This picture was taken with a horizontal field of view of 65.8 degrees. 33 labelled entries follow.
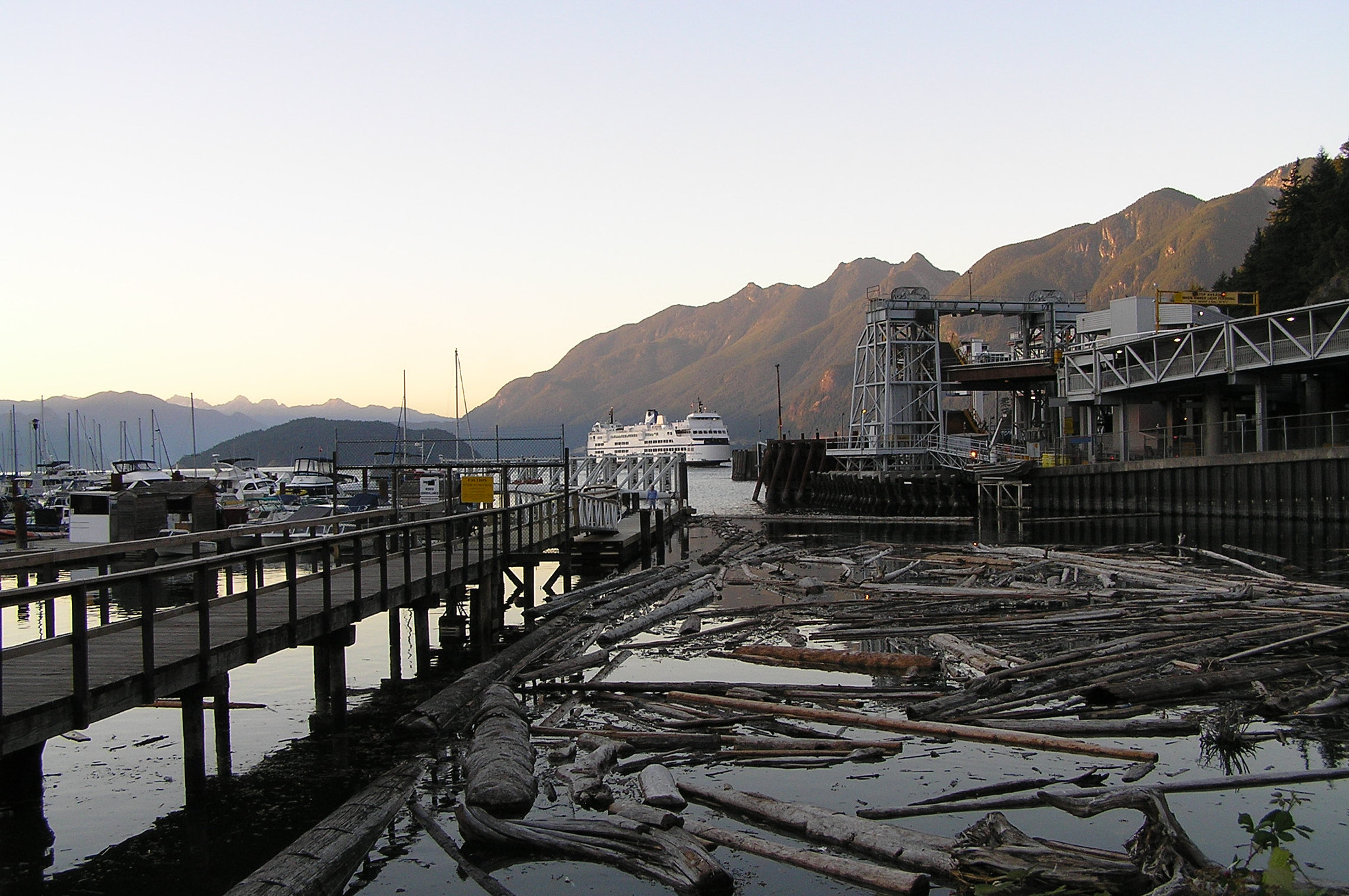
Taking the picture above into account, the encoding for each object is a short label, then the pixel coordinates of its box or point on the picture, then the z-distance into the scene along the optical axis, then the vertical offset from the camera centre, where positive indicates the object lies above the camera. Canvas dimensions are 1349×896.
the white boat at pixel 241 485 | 61.84 -2.10
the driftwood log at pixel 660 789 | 9.71 -3.29
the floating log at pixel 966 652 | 14.64 -3.25
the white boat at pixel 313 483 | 65.19 -2.24
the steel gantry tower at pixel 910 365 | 70.12 +4.91
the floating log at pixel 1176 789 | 9.44 -3.40
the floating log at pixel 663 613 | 18.41 -3.38
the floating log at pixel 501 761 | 10.00 -3.27
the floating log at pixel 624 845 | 8.32 -3.40
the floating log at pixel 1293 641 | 14.57 -3.08
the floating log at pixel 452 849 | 8.69 -3.63
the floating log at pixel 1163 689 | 13.05 -3.28
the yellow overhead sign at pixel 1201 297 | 67.25 +8.70
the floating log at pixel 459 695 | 12.80 -3.30
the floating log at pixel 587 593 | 21.61 -3.30
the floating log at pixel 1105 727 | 11.67 -3.35
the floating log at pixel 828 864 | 7.77 -3.42
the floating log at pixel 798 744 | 11.23 -3.31
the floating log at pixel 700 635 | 17.91 -3.46
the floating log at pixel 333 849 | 8.12 -3.40
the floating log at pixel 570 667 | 15.60 -3.40
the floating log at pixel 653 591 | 20.41 -3.31
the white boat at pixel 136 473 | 57.97 -1.11
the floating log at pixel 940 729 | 10.87 -3.32
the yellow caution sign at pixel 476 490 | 24.20 -1.01
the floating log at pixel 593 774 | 10.05 -3.38
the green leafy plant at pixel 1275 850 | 5.52 -2.40
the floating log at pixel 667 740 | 11.60 -3.34
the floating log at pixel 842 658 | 15.57 -3.42
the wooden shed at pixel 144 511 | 29.47 -1.78
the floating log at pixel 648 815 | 9.07 -3.30
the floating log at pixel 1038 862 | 7.48 -3.19
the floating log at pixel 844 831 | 8.12 -3.32
